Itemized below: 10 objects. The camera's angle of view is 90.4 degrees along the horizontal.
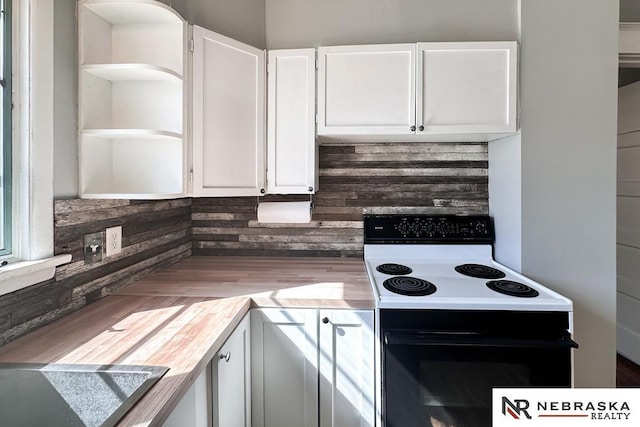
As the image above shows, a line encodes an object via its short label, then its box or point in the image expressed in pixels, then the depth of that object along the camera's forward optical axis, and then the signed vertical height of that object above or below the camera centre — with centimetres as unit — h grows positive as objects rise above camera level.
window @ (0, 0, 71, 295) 98 +21
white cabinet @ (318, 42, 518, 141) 157 +59
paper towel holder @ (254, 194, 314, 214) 186 +2
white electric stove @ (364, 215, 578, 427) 120 -55
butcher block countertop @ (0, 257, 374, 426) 84 -40
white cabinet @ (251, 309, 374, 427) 130 -67
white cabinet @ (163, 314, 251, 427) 87 -59
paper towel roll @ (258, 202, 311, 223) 183 -4
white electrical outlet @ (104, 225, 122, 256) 130 -15
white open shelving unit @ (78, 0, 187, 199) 127 +45
